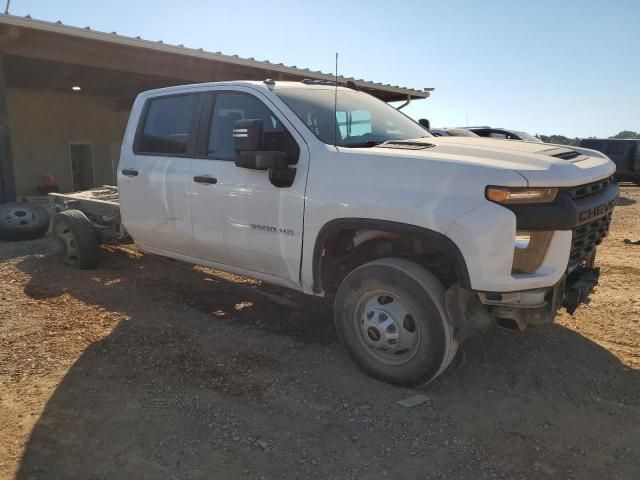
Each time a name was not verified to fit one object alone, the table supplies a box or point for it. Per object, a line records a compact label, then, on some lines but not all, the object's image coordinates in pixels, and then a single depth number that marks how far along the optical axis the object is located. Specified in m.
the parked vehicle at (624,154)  17.78
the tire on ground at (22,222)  7.66
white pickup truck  3.02
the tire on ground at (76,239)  6.27
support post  10.29
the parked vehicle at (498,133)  14.71
